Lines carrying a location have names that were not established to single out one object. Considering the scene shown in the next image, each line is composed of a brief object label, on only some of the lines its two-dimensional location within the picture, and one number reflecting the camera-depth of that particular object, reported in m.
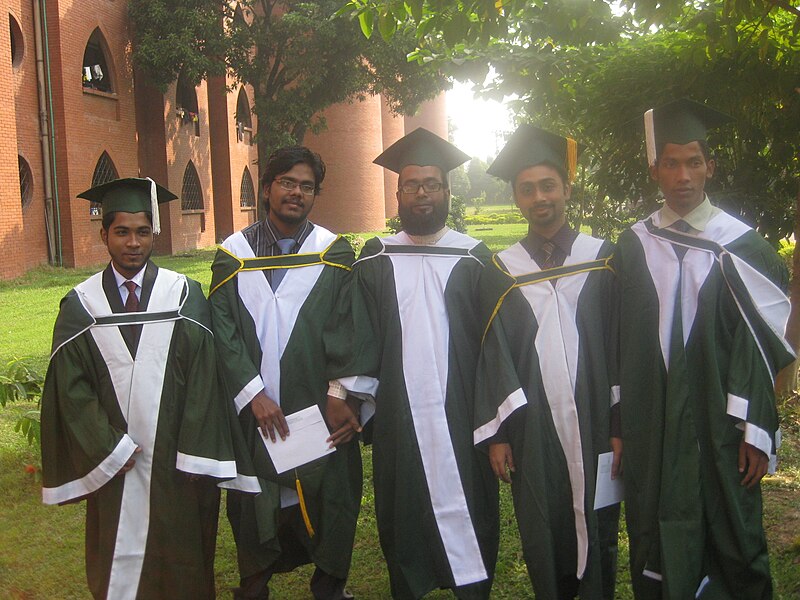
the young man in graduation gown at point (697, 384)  2.81
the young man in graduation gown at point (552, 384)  3.02
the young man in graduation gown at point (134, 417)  2.96
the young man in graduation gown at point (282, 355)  3.28
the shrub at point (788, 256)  10.31
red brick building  15.48
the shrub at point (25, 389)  3.93
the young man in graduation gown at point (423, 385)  3.25
